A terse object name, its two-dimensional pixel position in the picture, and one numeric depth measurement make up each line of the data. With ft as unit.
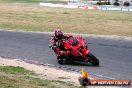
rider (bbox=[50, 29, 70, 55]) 53.26
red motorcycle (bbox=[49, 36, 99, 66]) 51.85
